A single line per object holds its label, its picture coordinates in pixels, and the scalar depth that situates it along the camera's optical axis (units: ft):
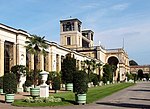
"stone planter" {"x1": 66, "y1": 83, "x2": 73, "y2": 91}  155.11
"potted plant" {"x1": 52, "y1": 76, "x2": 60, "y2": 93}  131.95
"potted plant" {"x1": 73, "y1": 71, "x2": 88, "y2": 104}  78.54
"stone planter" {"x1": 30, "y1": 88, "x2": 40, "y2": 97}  98.99
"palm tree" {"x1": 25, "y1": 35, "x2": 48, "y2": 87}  126.82
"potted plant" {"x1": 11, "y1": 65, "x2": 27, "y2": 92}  137.90
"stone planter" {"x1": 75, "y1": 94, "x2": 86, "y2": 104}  78.18
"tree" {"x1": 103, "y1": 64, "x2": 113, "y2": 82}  295.28
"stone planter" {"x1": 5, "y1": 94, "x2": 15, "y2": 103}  81.95
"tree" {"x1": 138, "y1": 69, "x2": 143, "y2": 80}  551.18
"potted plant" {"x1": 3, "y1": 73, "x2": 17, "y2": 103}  82.09
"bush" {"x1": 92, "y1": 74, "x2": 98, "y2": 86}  220.84
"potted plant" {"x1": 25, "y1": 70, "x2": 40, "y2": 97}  142.28
